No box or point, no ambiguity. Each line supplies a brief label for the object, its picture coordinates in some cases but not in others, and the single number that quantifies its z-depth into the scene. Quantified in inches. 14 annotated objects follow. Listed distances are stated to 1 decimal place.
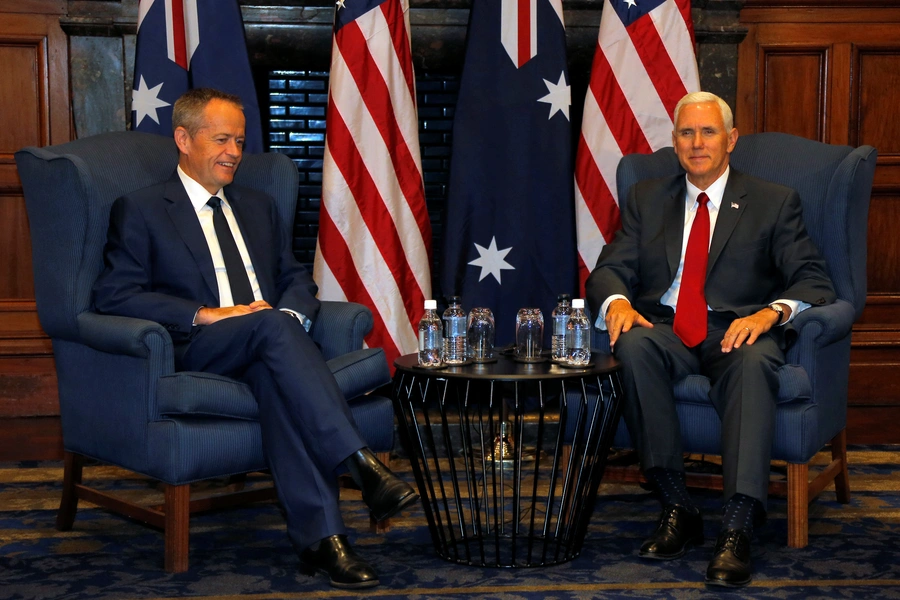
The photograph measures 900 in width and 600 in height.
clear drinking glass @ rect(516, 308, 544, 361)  103.6
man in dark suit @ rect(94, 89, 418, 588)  96.7
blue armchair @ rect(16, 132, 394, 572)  99.0
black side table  96.9
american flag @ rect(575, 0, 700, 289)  152.3
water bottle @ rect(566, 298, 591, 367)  103.8
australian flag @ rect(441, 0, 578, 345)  152.1
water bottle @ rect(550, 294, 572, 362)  107.4
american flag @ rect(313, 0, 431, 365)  150.2
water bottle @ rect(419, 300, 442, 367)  101.3
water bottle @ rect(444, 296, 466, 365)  107.9
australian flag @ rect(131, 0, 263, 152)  149.1
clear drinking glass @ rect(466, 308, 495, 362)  104.1
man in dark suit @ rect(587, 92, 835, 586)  101.3
